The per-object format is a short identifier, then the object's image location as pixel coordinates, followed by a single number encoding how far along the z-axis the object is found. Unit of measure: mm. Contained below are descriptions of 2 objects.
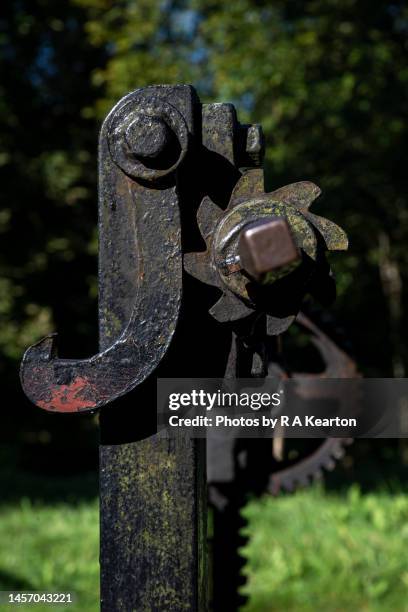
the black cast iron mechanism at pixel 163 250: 1446
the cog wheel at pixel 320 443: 2299
